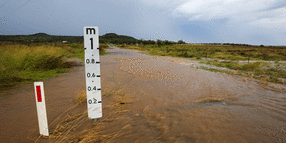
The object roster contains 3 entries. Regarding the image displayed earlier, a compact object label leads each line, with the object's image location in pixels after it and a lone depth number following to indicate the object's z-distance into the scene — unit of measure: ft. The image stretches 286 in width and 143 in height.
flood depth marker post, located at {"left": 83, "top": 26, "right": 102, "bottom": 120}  6.63
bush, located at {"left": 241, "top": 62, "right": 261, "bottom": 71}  29.88
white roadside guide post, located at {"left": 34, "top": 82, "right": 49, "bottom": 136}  5.05
